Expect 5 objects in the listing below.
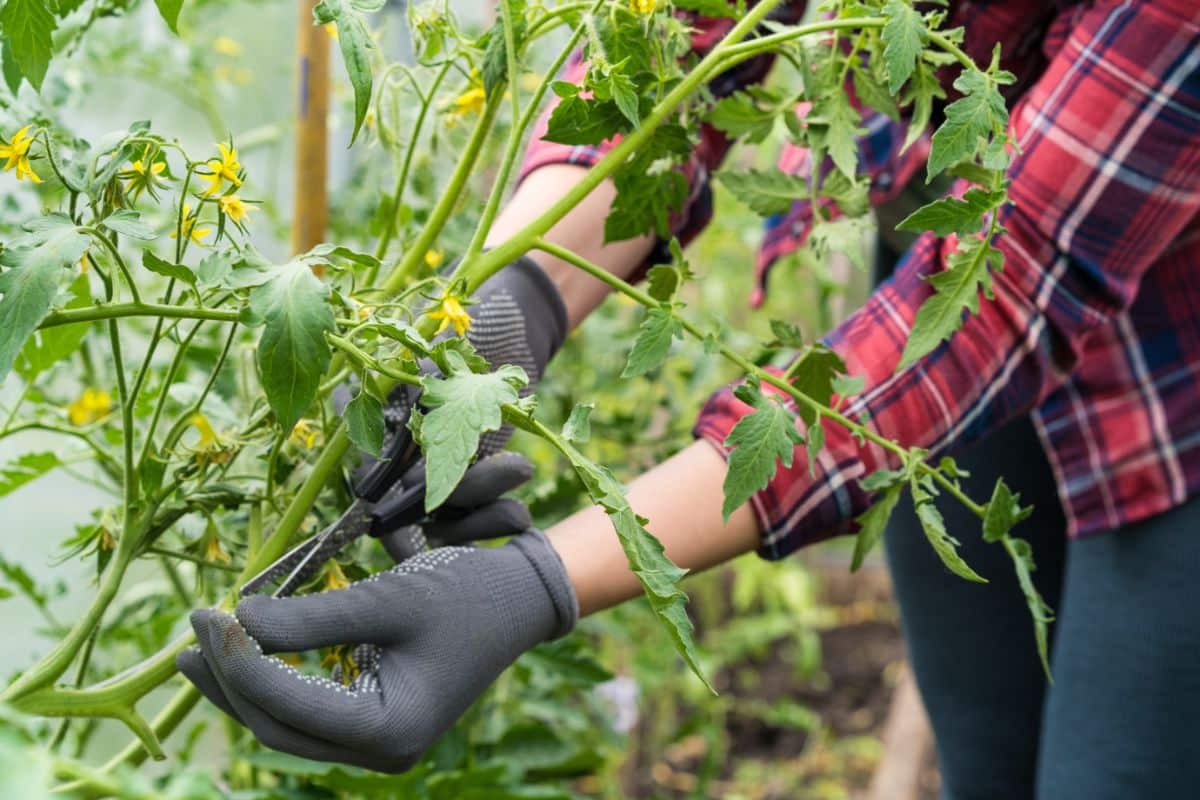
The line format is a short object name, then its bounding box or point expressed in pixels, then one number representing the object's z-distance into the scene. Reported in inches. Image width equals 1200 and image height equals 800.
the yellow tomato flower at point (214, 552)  65.5
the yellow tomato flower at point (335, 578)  65.1
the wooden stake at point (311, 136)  81.8
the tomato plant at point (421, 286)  57.5
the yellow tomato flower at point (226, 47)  106.8
